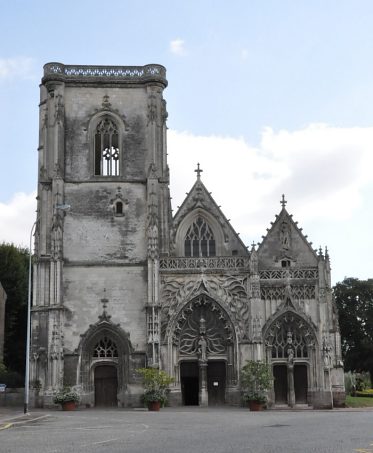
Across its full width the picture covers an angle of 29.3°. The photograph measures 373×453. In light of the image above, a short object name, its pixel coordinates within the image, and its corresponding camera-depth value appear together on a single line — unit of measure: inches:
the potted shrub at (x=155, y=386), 1453.0
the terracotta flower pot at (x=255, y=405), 1484.6
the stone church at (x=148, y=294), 1614.2
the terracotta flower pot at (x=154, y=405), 1454.1
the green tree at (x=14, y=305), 2166.6
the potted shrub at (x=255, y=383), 1485.0
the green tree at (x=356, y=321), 2484.0
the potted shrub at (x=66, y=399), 1488.7
